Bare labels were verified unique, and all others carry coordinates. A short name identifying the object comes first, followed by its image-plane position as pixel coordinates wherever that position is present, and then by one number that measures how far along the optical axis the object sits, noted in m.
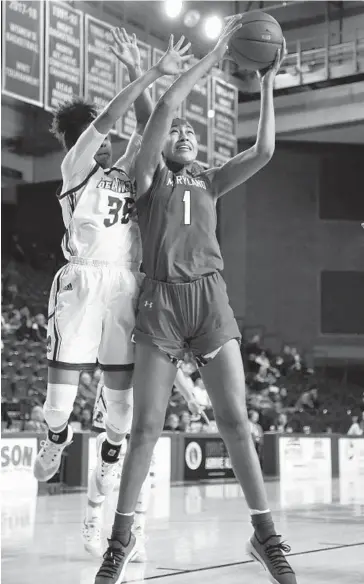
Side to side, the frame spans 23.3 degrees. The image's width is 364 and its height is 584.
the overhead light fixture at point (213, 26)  15.32
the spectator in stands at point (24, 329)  16.03
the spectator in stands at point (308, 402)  19.67
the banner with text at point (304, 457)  15.00
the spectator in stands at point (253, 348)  20.30
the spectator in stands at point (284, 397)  19.89
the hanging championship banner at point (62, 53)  10.49
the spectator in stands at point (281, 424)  17.56
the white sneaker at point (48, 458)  4.38
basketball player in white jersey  4.10
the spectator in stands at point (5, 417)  13.46
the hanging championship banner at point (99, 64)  11.05
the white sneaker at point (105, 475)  4.78
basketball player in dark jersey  3.69
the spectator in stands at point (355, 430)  17.53
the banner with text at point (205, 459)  13.27
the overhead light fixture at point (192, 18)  15.74
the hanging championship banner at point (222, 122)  13.47
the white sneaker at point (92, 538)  4.74
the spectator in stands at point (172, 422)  14.30
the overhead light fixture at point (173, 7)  15.42
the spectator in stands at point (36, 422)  11.99
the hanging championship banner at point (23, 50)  9.89
